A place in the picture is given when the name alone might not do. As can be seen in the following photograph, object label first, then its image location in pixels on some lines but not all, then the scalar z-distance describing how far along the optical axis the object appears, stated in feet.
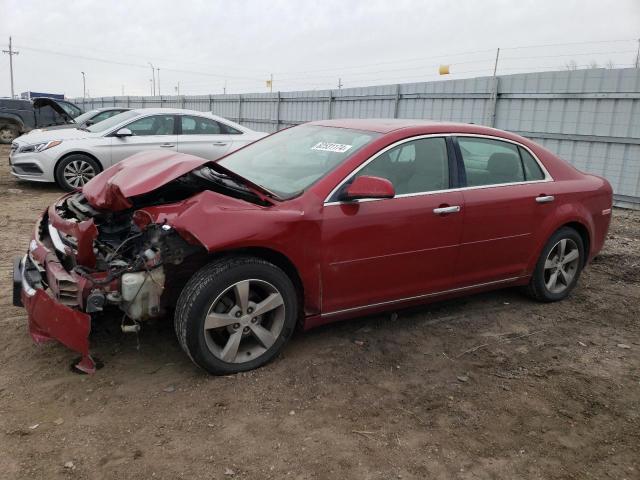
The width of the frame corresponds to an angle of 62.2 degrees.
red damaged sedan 10.07
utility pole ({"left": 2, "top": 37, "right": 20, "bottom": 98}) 227.61
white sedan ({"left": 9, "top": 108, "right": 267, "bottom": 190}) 29.35
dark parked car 58.39
